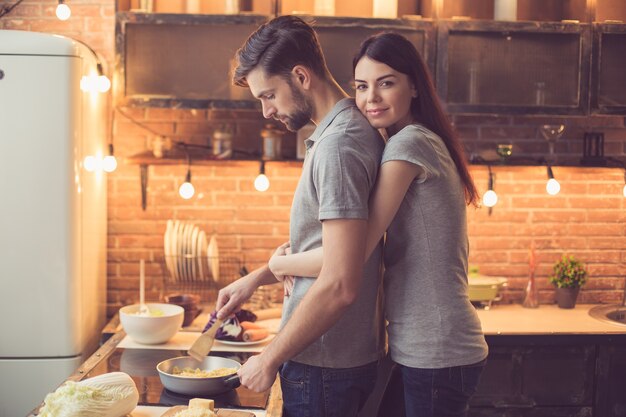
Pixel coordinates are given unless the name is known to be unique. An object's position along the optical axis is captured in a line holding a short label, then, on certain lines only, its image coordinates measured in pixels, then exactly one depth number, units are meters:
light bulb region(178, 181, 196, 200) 3.54
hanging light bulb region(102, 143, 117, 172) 3.48
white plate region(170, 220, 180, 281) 3.65
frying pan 2.17
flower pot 3.78
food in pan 2.28
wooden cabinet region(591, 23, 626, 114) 3.49
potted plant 3.77
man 1.83
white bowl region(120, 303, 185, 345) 2.83
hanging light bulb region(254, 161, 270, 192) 3.53
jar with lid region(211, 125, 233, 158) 3.64
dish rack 3.68
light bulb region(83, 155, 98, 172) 3.26
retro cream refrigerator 3.07
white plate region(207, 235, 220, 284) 3.66
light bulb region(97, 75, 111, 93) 3.41
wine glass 3.57
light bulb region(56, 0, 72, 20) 3.40
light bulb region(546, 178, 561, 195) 3.56
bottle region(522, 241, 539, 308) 3.80
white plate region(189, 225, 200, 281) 3.66
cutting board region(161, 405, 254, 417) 1.97
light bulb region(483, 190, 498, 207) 3.60
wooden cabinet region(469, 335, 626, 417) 3.25
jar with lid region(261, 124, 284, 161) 3.61
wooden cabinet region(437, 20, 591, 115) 3.46
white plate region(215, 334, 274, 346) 2.90
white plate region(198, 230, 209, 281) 3.66
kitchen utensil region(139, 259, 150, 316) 2.98
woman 1.89
